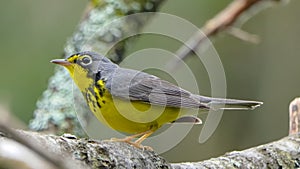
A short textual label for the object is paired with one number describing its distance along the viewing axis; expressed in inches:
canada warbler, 179.5
